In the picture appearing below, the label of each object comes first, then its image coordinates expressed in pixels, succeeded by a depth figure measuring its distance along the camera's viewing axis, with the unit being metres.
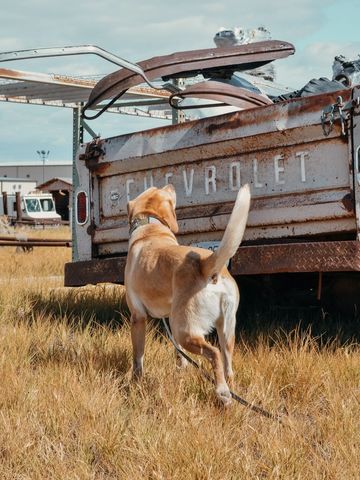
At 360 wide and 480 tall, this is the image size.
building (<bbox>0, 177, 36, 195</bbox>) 69.31
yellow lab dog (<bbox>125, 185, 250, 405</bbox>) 3.87
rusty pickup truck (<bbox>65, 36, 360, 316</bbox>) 4.81
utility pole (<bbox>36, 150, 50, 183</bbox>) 81.27
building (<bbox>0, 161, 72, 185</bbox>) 81.25
